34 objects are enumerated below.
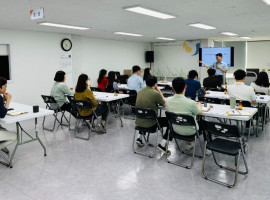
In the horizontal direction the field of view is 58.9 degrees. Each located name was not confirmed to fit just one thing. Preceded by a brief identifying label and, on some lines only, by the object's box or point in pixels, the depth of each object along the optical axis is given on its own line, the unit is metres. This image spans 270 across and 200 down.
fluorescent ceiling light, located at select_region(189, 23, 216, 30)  6.89
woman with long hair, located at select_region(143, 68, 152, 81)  6.46
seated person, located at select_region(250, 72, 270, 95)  5.55
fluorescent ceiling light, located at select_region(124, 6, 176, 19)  4.59
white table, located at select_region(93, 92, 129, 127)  5.48
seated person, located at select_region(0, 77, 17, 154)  3.42
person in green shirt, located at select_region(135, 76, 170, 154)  4.02
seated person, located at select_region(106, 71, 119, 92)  6.92
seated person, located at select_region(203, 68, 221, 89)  6.07
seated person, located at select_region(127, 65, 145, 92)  6.41
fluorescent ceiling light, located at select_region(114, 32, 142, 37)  8.68
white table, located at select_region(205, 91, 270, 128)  4.79
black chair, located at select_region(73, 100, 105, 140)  4.76
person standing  7.59
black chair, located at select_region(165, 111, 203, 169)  3.34
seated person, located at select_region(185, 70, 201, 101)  5.41
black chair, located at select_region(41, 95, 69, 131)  5.46
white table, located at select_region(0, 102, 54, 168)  3.44
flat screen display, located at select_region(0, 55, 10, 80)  7.04
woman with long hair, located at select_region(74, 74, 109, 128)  4.91
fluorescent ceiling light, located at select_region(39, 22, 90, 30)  6.22
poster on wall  8.72
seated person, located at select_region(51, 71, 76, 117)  5.59
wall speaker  13.21
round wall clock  8.65
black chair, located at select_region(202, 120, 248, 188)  2.94
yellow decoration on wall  12.29
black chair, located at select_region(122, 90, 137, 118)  6.28
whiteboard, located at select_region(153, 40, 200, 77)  12.22
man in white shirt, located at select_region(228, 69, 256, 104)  4.35
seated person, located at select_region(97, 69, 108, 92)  6.93
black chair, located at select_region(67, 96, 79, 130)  5.00
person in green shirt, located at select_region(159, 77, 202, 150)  3.47
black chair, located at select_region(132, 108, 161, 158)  3.85
